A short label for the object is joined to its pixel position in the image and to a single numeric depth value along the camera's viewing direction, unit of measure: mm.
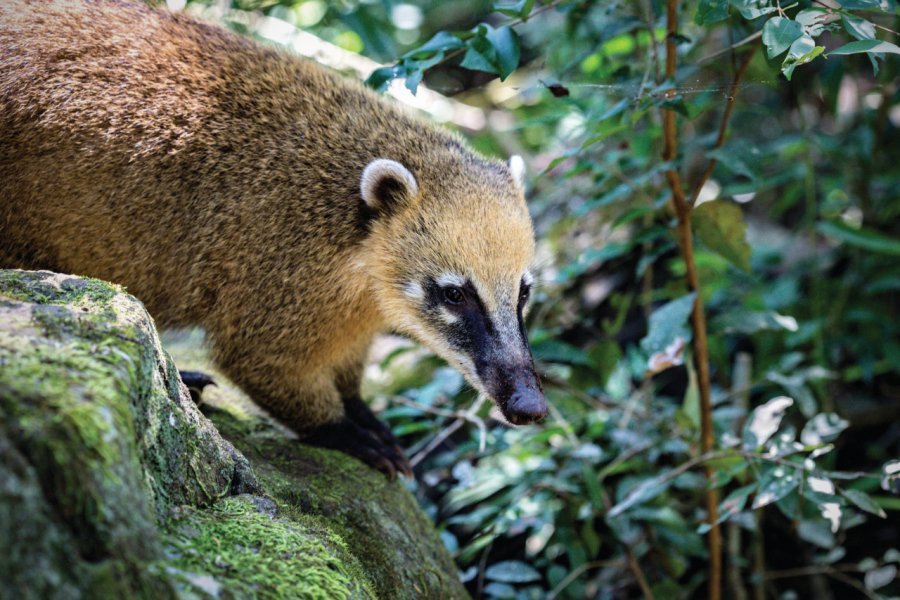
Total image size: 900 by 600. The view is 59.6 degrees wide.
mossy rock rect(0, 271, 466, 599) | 1752
